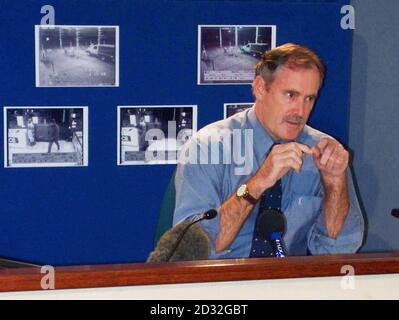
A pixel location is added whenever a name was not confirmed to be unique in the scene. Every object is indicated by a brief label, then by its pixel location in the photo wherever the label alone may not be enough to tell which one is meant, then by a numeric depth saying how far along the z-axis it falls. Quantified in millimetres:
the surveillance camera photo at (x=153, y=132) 4882
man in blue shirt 5040
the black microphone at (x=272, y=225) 3651
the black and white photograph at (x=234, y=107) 4987
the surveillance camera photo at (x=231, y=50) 4866
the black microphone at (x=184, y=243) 4829
